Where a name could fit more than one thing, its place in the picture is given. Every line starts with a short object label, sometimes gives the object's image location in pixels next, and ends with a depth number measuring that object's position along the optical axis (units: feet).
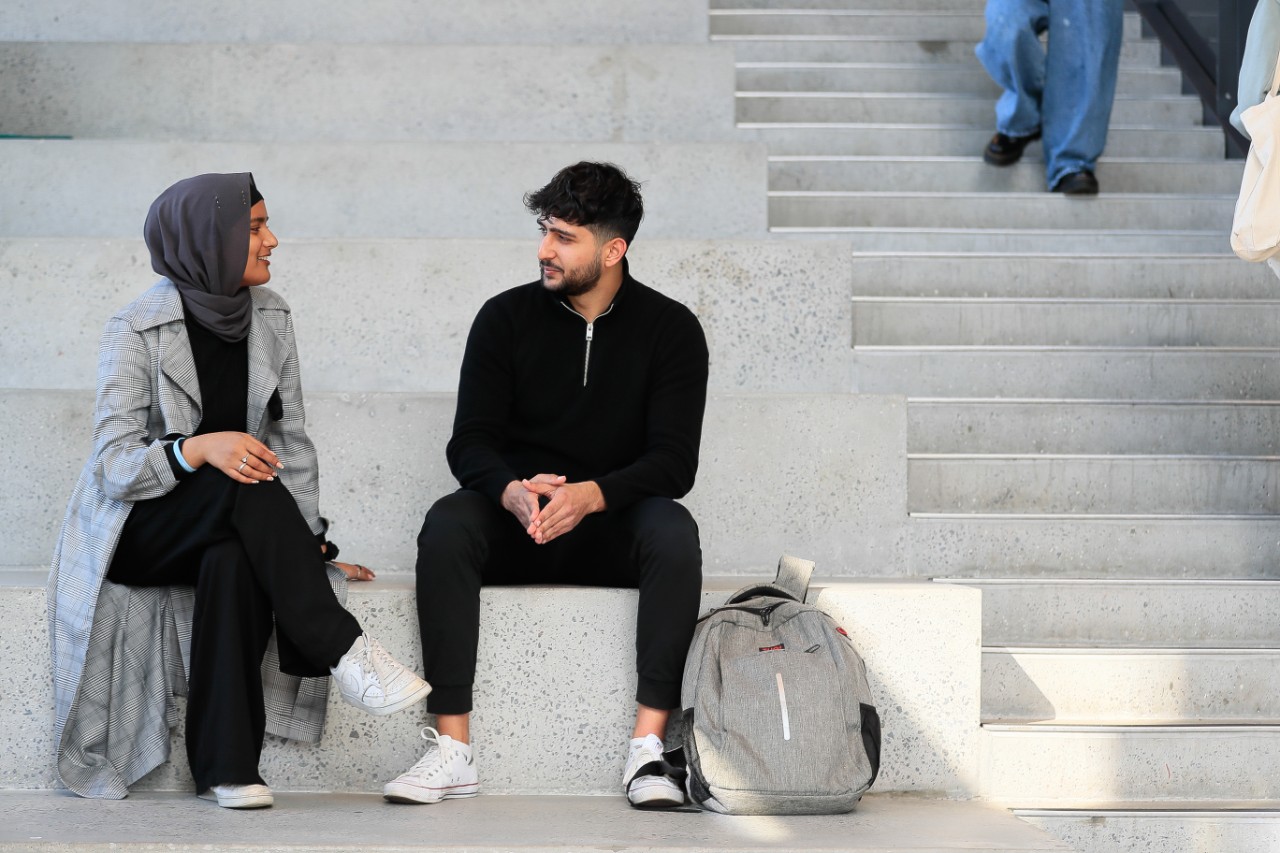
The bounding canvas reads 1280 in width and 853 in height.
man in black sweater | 16.24
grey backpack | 15.31
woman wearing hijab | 15.42
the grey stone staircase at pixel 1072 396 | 18.11
